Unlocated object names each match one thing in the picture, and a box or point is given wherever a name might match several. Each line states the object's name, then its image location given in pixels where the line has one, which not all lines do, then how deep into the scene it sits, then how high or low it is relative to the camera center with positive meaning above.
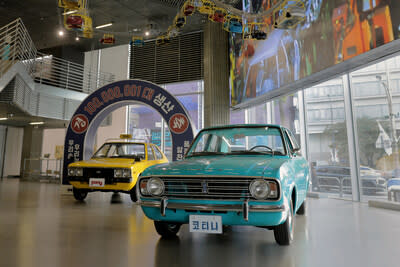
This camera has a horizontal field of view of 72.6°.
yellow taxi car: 5.31 -0.24
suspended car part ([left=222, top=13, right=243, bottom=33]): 8.05 +4.08
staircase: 7.50 +2.57
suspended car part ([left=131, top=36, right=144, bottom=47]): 11.11 +4.93
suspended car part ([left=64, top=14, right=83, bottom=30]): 7.99 +4.14
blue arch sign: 6.89 +1.29
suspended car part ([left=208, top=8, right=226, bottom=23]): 8.09 +4.36
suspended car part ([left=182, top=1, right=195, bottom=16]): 7.71 +4.37
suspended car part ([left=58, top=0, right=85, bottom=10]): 7.15 +4.20
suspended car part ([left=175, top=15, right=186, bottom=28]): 8.52 +4.43
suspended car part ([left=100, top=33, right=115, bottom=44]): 10.60 +4.76
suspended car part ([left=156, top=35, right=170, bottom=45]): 10.77 +4.83
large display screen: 4.44 +2.51
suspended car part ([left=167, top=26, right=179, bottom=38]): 10.36 +4.94
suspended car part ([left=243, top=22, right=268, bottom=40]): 7.41 +3.73
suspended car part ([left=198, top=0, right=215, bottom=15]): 7.91 +4.47
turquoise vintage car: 2.29 -0.28
